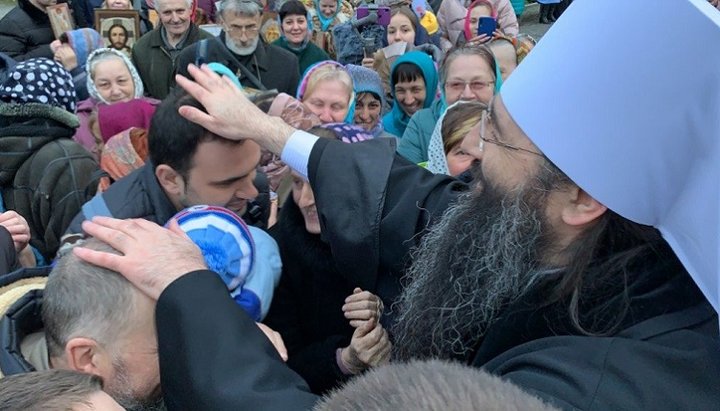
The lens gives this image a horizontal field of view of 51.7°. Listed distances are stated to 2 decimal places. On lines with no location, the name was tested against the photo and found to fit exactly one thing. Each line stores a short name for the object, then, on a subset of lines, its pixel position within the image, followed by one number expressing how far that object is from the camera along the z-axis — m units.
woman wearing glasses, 3.75
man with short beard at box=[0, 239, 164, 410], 1.43
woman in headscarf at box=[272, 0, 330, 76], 5.68
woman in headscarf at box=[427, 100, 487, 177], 2.96
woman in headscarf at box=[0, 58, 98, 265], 2.88
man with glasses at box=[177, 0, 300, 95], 4.58
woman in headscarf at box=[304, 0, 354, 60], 6.53
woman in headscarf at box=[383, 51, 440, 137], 4.58
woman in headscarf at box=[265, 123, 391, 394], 2.06
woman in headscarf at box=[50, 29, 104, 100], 4.85
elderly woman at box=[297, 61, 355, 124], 3.58
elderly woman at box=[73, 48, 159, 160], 4.14
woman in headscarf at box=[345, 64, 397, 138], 4.24
